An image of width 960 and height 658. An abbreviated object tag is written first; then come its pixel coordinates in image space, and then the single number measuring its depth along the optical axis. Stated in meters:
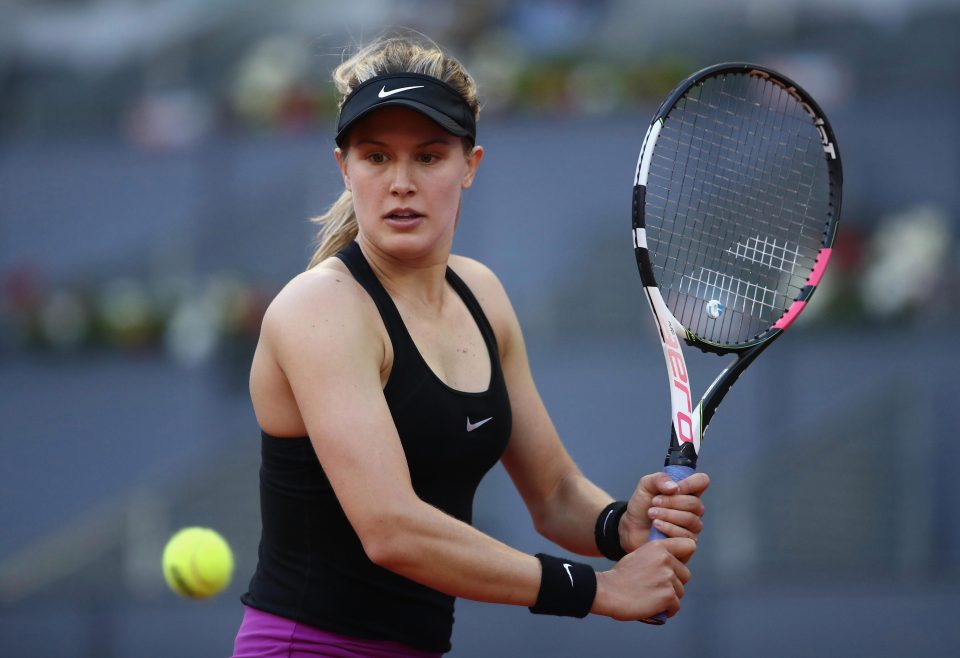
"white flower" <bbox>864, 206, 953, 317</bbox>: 15.58
